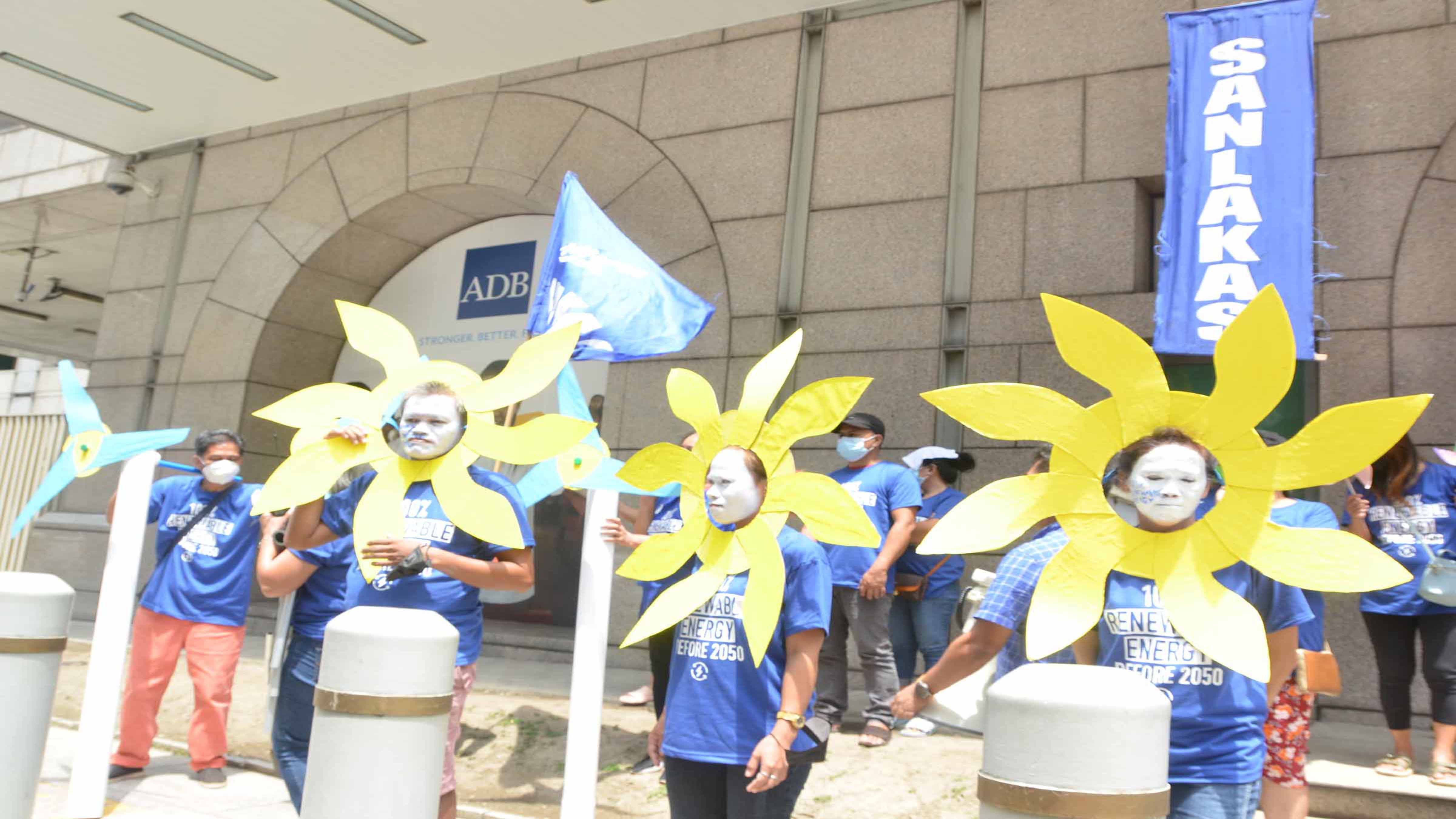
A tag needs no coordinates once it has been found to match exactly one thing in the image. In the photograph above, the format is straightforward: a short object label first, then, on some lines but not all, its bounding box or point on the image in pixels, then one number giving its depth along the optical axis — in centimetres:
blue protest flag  522
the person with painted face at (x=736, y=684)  307
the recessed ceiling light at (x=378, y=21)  925
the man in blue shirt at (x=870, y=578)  557
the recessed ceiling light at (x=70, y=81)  1060
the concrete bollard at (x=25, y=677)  373
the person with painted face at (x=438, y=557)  350
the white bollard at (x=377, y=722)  273
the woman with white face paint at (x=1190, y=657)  260
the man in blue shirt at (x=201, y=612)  568
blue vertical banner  607
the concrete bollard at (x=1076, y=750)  200
